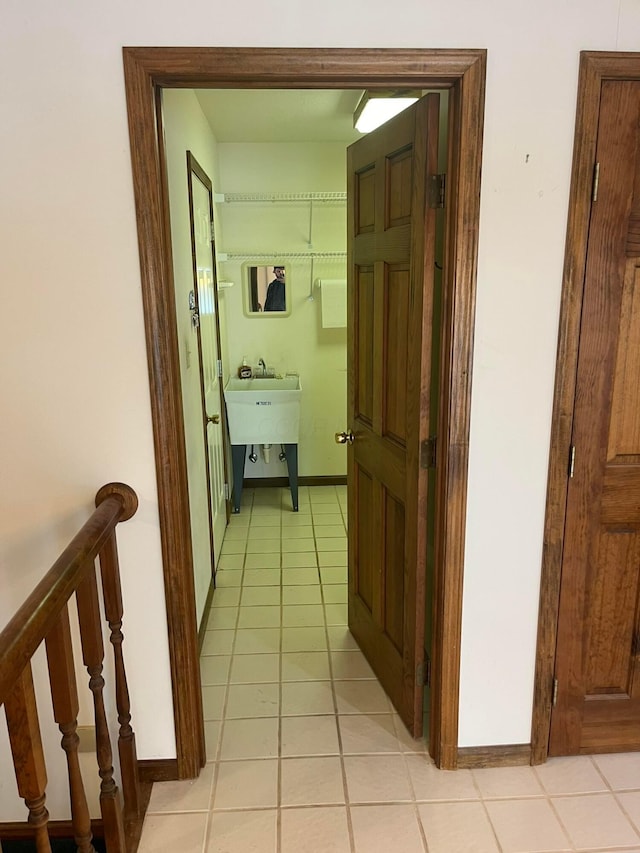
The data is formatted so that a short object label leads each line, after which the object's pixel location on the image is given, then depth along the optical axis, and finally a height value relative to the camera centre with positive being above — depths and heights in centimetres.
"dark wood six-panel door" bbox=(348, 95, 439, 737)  186 -33
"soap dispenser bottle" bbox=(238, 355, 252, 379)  450 -57
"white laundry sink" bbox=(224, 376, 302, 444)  409 -80
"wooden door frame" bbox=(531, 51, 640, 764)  160 -20
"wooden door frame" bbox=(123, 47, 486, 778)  155 +2
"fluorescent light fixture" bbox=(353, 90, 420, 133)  277 +88
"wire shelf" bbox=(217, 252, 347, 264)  438 +25
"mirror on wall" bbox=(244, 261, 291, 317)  444 +1
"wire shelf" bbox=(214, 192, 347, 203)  427 +64
